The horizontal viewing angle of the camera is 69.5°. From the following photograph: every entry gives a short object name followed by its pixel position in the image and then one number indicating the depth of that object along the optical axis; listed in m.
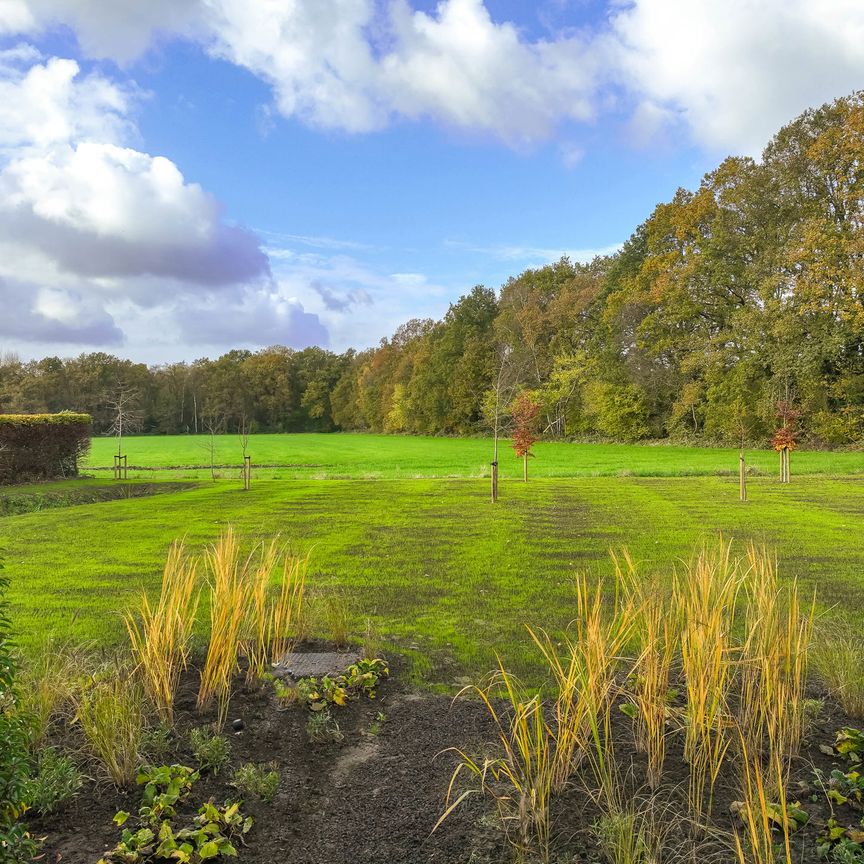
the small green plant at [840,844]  2.45
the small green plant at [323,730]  3.56
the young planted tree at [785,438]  17.53
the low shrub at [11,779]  2.13
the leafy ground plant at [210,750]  3.24
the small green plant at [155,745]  3.28
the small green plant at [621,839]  2.42
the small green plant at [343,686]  3.95
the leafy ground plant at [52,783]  2.82
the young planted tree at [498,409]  14.97
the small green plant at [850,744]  3.19
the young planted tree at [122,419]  26.25
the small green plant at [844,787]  2.84
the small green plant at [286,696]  3.93
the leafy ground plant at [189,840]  2.54
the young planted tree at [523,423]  19.31
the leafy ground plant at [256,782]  3.03
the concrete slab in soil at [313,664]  4.39
